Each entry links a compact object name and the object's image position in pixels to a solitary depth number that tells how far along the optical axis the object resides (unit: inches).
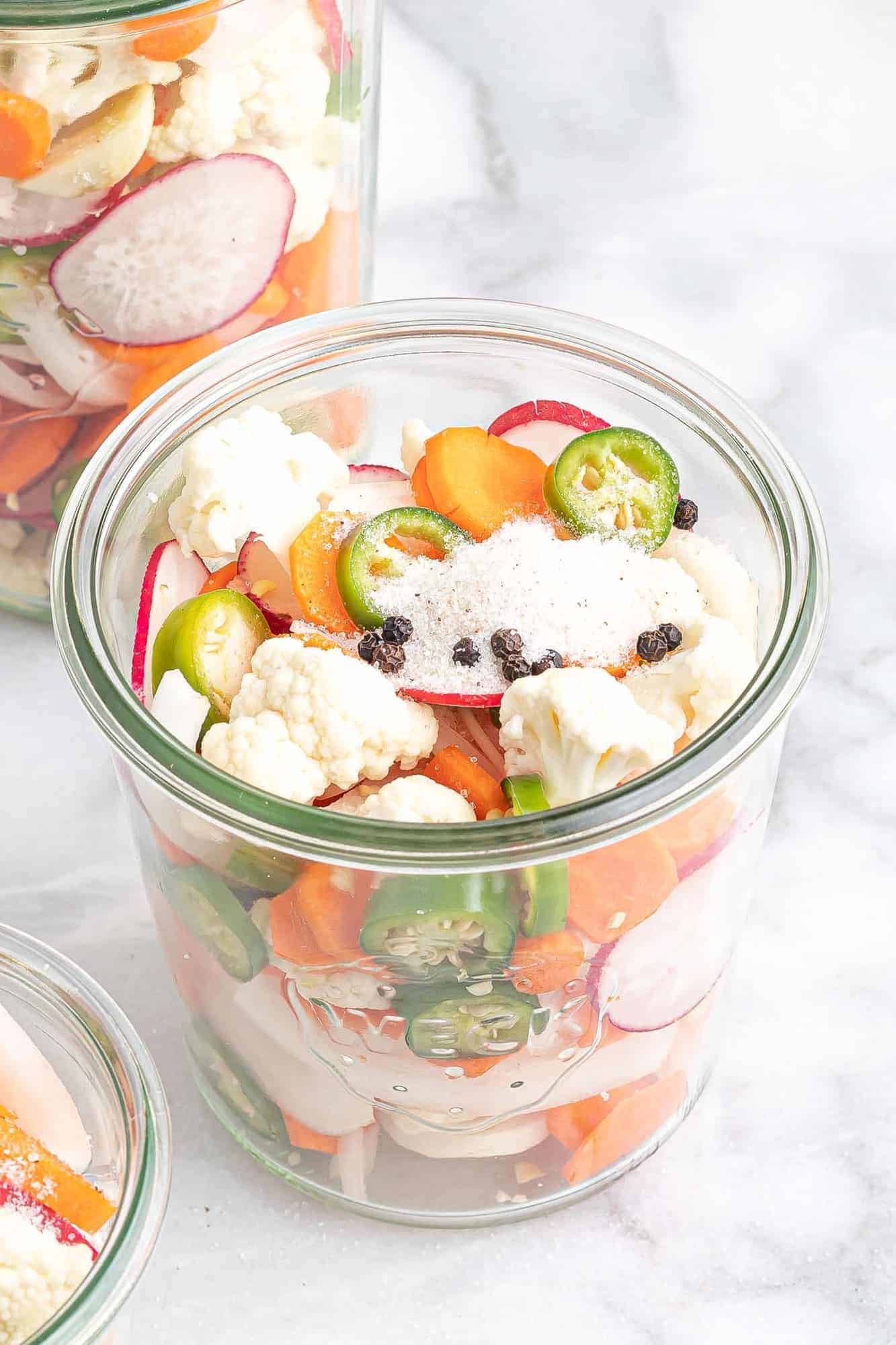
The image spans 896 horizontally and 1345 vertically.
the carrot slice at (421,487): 22.9
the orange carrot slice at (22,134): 23.5
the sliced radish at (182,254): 24.1
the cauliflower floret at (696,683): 21.6
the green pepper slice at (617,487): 22.5
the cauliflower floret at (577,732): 21.0
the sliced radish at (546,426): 23.3
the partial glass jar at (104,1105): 20.7
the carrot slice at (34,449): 25.2
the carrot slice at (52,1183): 21.5
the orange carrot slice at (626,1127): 22.7
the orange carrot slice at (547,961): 21.2
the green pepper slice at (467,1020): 21.3
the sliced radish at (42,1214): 21.3
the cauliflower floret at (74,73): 23.4
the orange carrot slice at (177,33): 23.3
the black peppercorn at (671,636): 21.9
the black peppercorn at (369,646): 21.9
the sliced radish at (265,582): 22.4
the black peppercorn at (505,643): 21.7
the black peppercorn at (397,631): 21.9
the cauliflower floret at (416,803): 21.1
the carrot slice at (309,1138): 22.7
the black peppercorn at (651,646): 21.8
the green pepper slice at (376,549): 22.1
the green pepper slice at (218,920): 21.5
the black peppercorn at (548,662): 21.7
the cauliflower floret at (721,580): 22.3
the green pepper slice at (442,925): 20.9
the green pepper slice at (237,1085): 22.8
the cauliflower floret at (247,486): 22.5
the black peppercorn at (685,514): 22.7
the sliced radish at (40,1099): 22.1
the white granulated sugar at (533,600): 21.8
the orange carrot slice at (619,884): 21.0
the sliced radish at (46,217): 23.9
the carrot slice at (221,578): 22.6
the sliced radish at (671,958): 21.5
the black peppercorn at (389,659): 21.8
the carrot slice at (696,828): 21.3
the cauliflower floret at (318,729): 21.3
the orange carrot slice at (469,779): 21.4
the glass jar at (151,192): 23.5
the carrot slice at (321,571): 22.1
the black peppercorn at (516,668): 21.6
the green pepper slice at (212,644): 21.7
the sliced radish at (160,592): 22.3
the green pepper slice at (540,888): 20.8
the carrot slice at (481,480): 22.6
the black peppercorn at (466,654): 21.7
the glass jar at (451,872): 20.9
